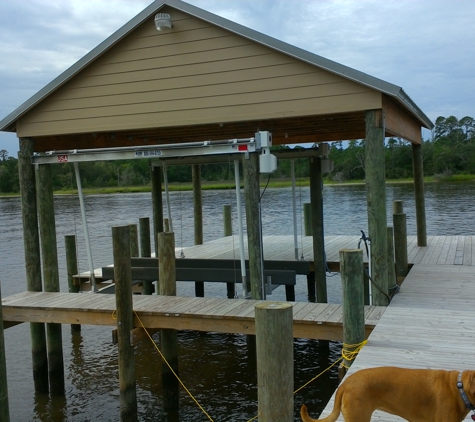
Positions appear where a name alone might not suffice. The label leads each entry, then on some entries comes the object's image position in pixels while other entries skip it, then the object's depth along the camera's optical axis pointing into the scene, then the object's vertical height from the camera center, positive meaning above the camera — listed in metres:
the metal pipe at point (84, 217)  10.00 -0.51
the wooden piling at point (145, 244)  13.53 -1.45
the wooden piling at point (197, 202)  16.28 -0.57
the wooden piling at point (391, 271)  8.71 -1.49
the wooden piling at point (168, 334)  8.80 -2.37
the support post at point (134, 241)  14.15 -1.38
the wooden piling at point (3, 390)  7.04 -2.43
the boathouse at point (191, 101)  8.05 +1.22
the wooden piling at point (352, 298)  6.23 -1.35
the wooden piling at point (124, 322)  7.89 -1.88
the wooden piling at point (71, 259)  12.83 -1.57
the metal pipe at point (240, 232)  8.94 -0.81
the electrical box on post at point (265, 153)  7.99 +0.36
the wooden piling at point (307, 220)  17.02 -1.28
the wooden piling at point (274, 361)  4.78 -1.51
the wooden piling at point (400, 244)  10.25 -1.28
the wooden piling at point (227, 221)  17.65 -1.25
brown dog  3.91 -1.56
